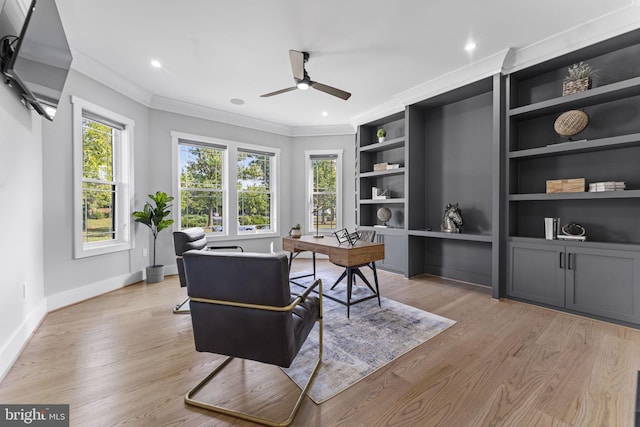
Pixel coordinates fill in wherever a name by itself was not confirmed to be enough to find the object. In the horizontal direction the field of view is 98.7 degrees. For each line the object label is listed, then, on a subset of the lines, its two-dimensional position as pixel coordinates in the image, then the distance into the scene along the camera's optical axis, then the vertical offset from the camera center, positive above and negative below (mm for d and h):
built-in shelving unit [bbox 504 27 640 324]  2662 +315
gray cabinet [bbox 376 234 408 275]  4531 -700
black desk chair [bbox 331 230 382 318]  2951 -694
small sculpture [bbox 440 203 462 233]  3938 -112
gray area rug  1864 -1108
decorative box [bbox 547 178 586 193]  2848 +268
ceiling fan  2866 +1485
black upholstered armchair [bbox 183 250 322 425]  1451 -524
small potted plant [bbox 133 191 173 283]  4090 -79
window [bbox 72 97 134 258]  3336 +472
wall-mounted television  1760 +1140
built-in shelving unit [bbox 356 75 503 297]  3824 +490
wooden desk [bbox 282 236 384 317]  2904 -450
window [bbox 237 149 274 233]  5500 +453
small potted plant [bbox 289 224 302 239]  3930 -289
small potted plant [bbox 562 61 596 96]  2838 +1388
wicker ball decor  2838 +924
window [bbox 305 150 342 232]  6035 +536
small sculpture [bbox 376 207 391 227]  4926 -39
